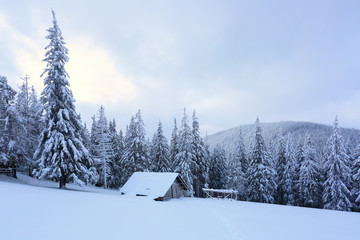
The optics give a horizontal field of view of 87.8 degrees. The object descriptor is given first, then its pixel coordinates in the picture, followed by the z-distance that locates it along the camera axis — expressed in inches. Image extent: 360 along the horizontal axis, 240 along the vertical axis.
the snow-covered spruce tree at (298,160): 1513.3
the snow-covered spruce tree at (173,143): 1738.7
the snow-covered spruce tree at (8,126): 943.2
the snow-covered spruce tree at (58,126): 774.5
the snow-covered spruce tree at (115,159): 1588.3
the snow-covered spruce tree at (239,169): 1648.6
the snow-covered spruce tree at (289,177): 1510.8
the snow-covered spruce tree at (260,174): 1396.4
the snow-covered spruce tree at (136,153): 1477.6
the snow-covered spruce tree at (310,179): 1381.6
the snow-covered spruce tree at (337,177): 1187.3
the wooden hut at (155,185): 987.9
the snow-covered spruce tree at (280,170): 1614.2
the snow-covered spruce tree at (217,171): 1823.3
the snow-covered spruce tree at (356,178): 1182.3
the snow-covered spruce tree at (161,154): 1561.3
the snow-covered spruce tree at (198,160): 1503.4
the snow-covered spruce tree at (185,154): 1384.0
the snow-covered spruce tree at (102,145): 1339.8
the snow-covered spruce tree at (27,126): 1018.1
